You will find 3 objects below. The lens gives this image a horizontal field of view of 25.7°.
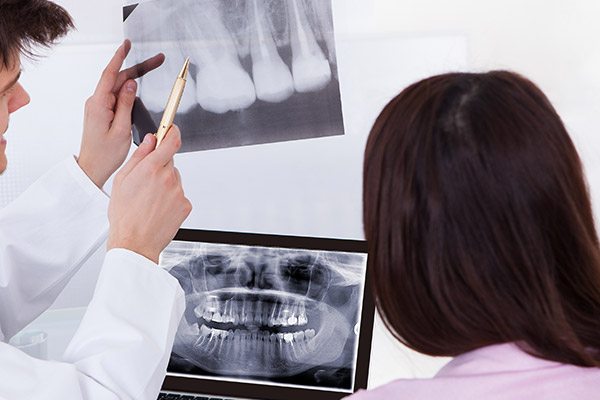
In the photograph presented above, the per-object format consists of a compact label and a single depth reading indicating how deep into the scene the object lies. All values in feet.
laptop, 5.66
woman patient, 4.18
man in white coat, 4.61
